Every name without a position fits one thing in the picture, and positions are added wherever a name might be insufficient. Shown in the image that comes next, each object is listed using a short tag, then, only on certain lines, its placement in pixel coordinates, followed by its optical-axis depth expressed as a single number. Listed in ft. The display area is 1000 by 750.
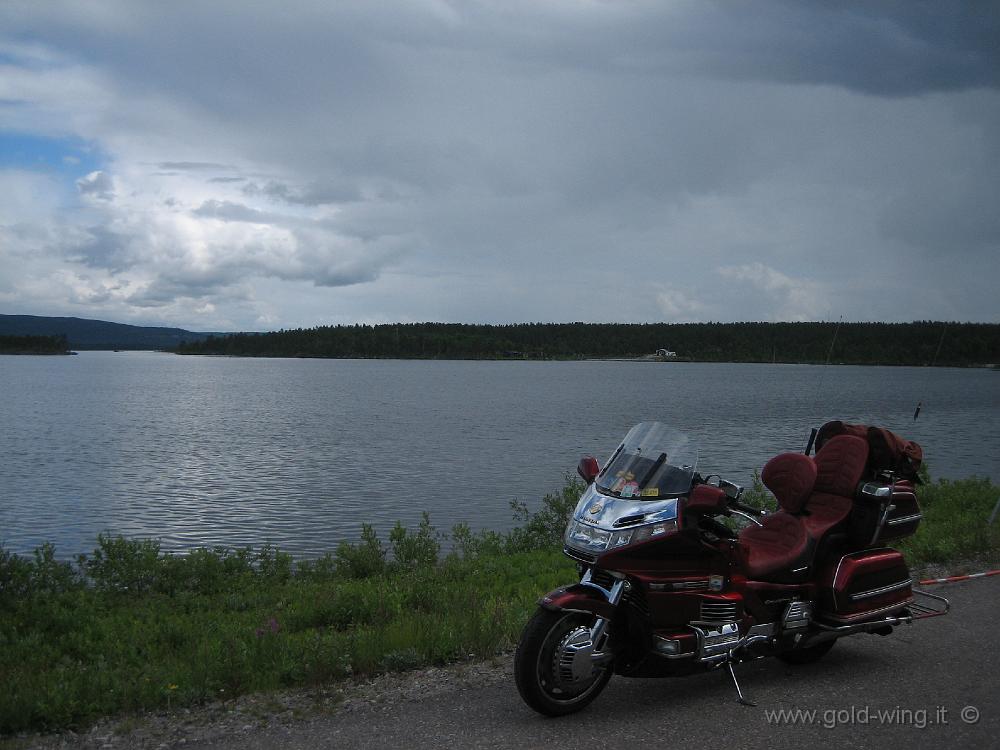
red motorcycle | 18.06
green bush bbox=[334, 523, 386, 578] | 41.24
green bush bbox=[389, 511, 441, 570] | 42.95
